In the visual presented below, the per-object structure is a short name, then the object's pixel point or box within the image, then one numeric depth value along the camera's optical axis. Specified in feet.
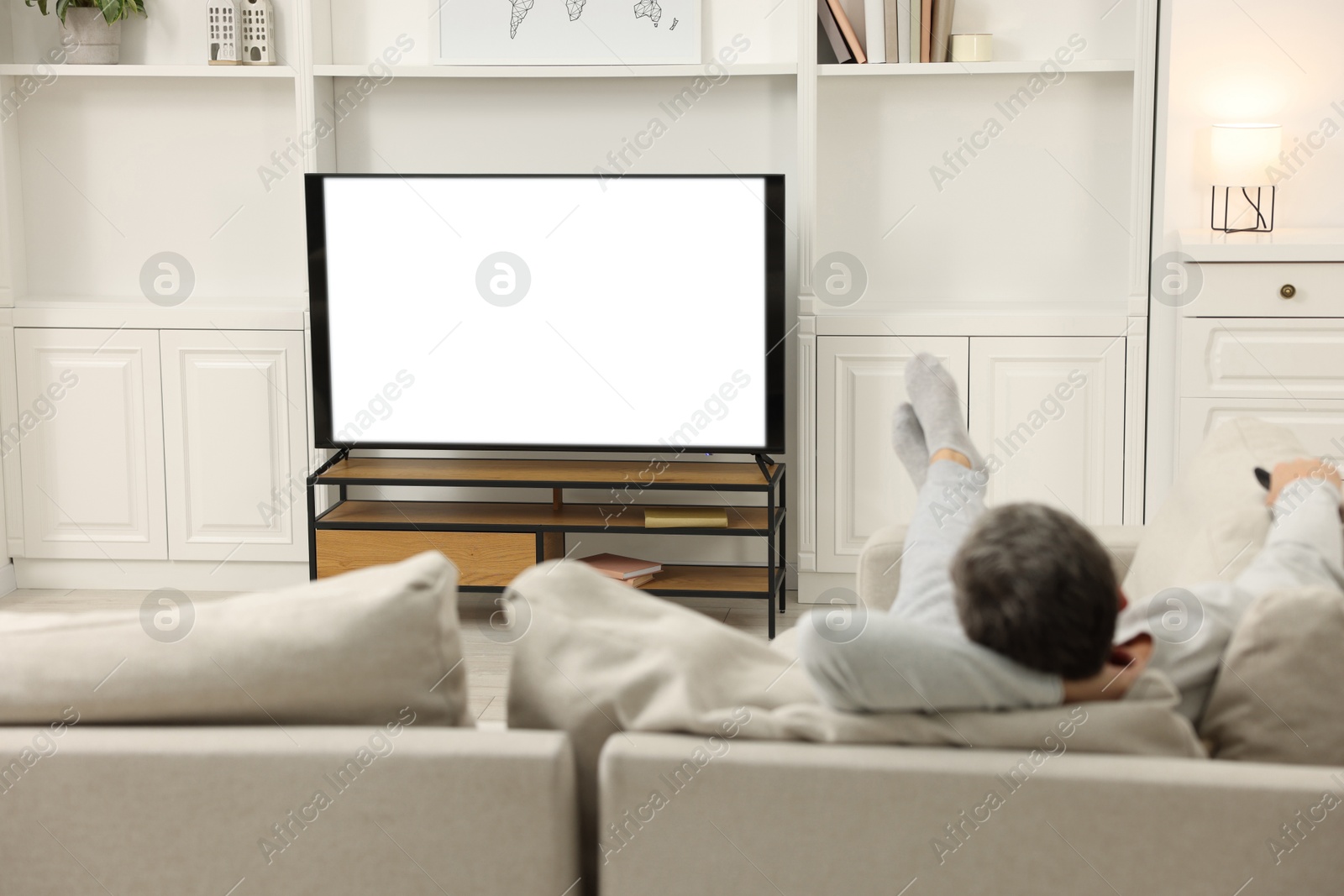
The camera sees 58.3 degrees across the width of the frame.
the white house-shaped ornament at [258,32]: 11.67
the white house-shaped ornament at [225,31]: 11.69
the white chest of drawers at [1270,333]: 10.07
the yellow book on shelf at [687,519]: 11.09
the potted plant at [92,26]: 11.71
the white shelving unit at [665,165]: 11.30
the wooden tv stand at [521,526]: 11.03
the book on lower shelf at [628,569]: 11.00
